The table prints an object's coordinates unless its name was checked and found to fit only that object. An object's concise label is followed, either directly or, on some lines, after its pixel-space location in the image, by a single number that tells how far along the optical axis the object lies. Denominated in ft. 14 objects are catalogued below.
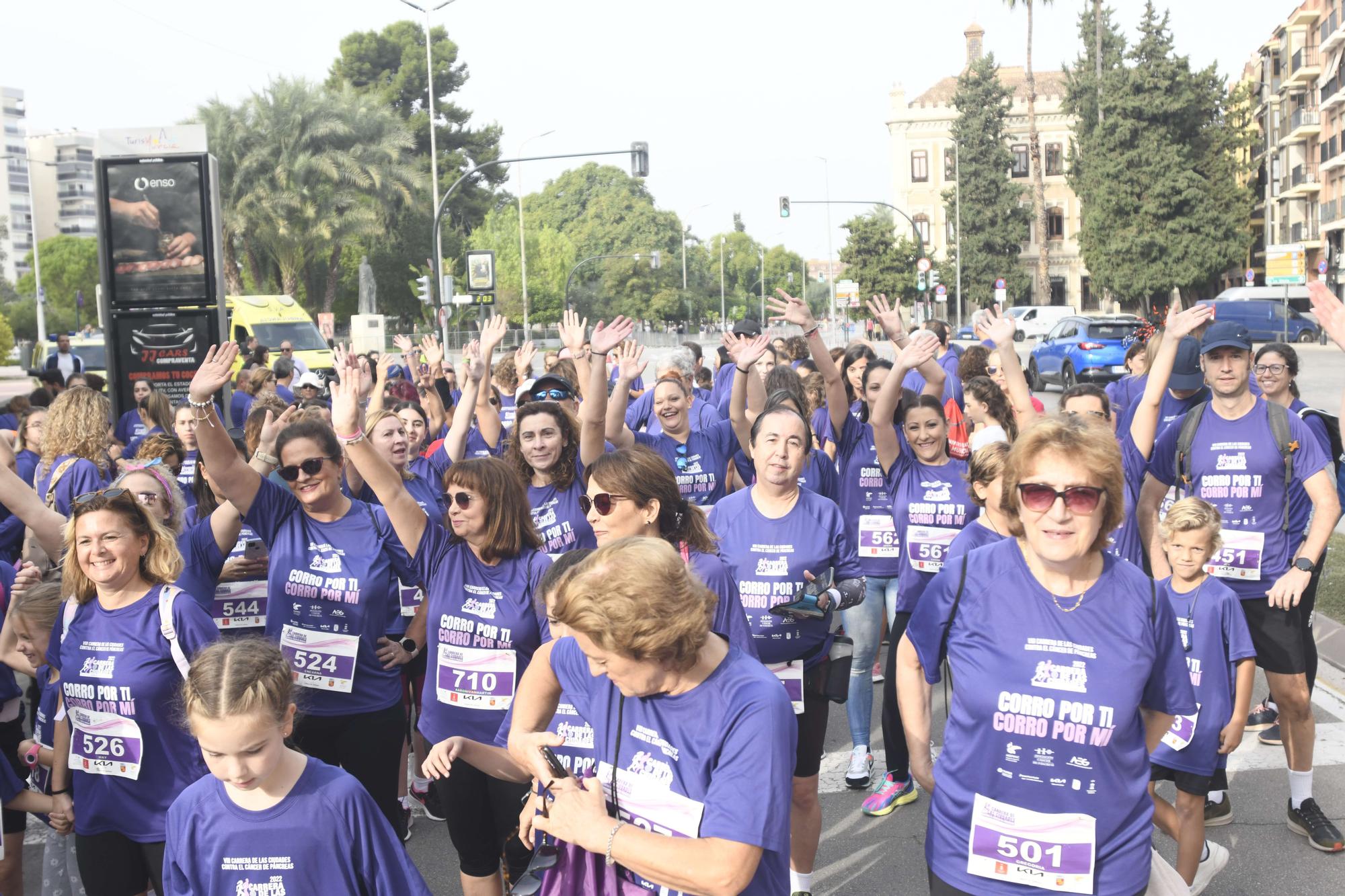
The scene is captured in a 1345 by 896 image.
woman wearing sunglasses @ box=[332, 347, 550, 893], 12.92
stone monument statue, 160.15
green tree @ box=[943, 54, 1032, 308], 213.46
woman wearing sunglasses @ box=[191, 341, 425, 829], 14.57
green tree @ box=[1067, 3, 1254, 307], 173.88
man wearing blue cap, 17.04
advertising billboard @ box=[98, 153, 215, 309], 47.34
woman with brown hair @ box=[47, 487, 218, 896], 12.34
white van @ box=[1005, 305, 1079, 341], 153.58
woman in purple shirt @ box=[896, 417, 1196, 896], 9.59
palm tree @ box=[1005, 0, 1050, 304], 184.24
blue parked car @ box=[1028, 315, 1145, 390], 90.38
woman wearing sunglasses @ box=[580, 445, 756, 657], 11.89
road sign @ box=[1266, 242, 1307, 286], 122.46
